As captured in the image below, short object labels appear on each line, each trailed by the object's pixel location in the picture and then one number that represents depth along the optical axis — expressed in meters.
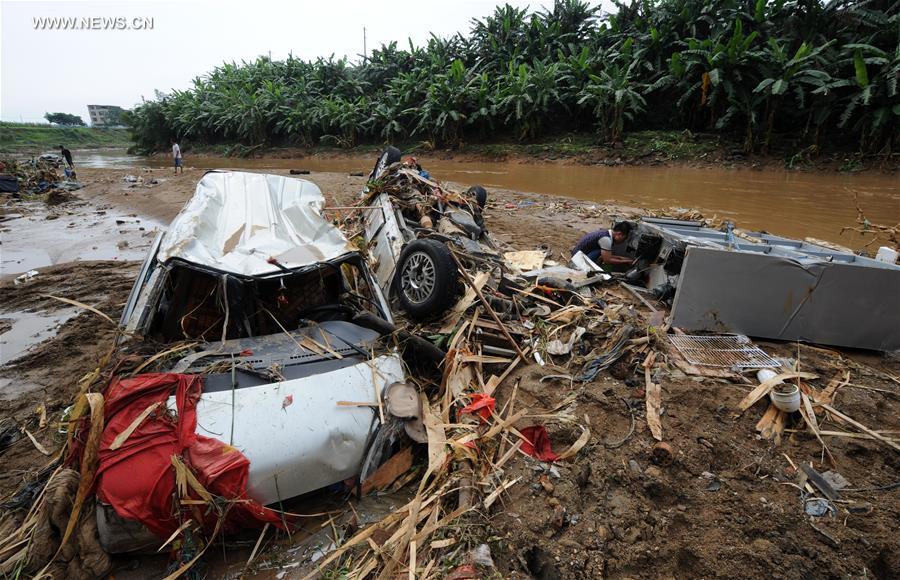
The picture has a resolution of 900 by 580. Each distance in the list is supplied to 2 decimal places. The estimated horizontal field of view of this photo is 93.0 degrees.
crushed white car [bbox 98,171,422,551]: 2.51
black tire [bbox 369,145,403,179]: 8.38
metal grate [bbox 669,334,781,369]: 3.70
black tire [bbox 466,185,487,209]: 9.25
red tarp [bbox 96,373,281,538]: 2.23
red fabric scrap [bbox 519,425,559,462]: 2.93
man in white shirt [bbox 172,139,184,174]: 21.24
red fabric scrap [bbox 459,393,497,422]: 3.33
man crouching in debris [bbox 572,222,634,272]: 6.05
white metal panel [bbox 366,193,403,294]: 5.25
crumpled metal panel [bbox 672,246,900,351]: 3.87
